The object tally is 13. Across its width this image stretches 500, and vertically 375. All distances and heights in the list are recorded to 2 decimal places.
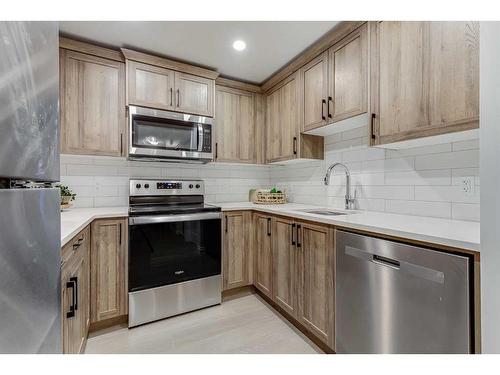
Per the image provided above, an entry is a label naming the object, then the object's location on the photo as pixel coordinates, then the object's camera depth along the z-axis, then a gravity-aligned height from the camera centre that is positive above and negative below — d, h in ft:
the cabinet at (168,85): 6.94 +3.23
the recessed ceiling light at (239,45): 6.55 +4.00
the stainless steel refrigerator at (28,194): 1.29 -0.04
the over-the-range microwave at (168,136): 6.96 +1.62
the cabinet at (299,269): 5.09 -2.09
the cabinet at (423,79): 3.76 +1.95
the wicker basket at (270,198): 8.60 -0.37
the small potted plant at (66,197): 6.36 -0.25
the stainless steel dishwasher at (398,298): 3.08 -1.71
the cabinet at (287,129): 7.59 +2.04
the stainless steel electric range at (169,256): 6.24 -1.93
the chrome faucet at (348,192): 6.79 -0.13
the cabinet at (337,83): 5.48 +2.73
